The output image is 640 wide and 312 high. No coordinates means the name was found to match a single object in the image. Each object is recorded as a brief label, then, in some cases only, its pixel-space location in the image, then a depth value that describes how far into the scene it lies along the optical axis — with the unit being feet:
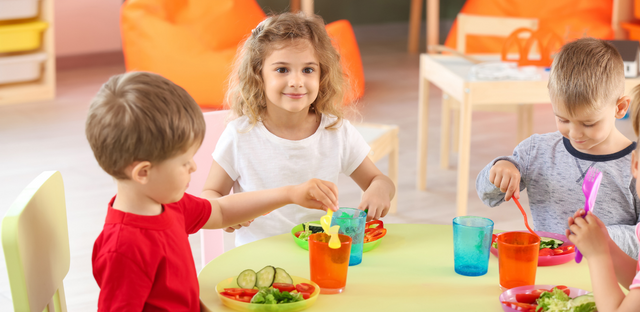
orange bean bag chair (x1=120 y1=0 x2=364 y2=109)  21.75
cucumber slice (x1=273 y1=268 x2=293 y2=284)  7.14
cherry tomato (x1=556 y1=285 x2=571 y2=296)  7.05
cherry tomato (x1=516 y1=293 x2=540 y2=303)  6.99
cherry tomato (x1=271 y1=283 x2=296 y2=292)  7.07
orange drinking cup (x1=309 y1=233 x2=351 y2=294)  7.12
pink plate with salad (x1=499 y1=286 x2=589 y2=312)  7.04
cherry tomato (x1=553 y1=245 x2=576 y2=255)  7.62
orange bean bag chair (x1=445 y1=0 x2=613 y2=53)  22.47
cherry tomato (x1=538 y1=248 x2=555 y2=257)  7.62
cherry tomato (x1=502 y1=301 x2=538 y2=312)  6.88
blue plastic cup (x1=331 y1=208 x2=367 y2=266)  7.56
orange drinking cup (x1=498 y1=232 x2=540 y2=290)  7.13
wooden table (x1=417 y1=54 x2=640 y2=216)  13.03
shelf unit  24.86
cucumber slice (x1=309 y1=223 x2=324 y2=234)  7.93
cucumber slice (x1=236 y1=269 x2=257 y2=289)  7.12
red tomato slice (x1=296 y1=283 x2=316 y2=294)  7.05
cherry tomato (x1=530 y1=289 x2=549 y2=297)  7.02
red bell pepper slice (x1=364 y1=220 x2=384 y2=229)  8.09
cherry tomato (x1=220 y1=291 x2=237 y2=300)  7.02
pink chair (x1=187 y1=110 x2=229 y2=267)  9.75
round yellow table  7.07
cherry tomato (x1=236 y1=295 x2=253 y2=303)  6.99
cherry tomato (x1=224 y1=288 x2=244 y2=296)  7.05
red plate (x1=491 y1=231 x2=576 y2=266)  7.55
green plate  7.81
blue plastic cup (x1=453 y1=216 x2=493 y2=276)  7.35
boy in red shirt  6.71
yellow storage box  23.99
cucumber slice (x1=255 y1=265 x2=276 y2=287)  7.11
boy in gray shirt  8.12
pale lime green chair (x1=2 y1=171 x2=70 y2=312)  6.80
